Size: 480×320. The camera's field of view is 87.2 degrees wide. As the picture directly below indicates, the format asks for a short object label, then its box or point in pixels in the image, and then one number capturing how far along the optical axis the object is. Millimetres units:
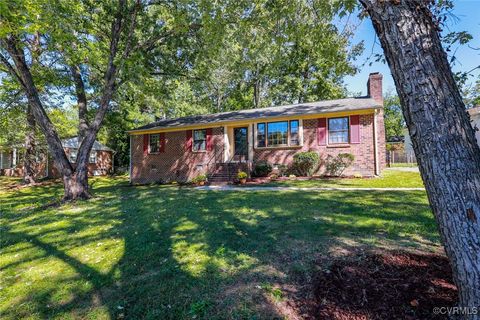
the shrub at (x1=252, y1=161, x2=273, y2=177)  13320
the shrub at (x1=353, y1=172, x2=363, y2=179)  11547
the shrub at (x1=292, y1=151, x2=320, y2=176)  12391
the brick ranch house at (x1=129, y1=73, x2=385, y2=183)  11977
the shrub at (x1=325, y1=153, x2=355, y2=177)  11945
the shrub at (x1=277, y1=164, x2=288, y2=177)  13219
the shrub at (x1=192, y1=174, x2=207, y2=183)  13266
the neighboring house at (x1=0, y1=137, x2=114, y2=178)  21531
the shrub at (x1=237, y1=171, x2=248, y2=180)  12126
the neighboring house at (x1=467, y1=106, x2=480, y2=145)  16816
